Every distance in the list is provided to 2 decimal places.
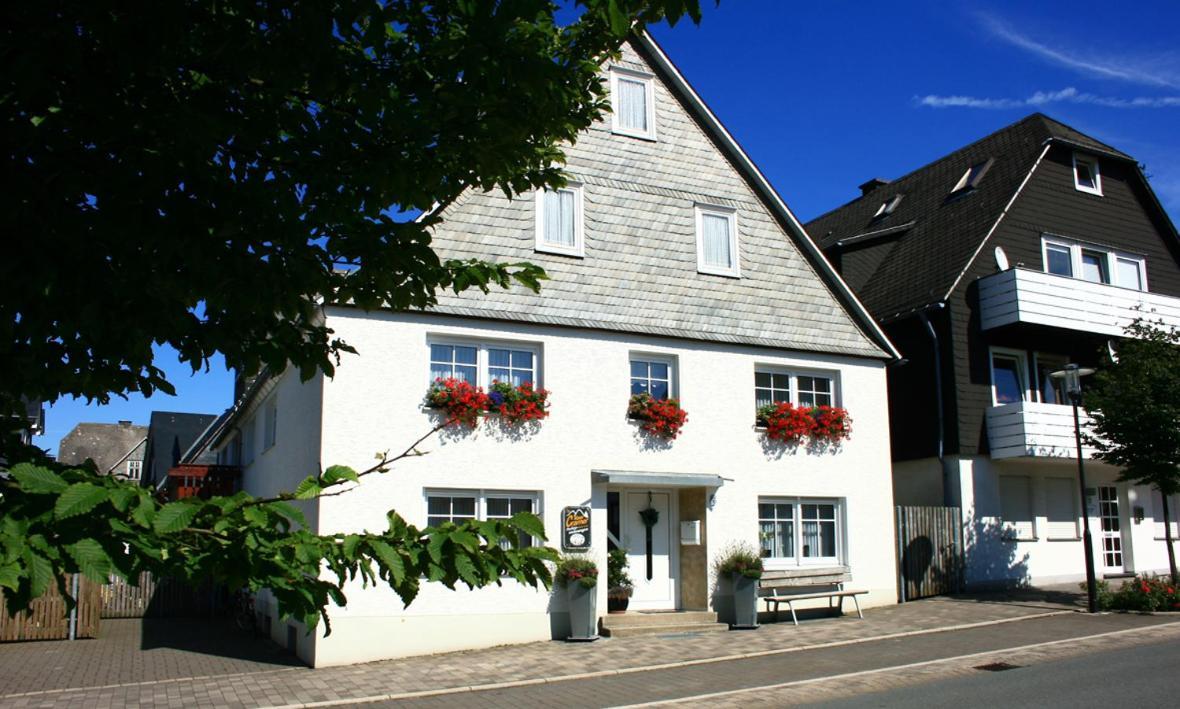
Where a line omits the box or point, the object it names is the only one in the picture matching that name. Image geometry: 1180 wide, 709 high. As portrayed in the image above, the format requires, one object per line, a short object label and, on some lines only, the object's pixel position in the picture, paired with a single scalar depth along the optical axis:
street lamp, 16.92
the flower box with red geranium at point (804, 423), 17.55
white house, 14.47
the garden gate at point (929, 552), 18.89
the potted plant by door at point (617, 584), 16.08
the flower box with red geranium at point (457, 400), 14.72
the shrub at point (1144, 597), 17.03
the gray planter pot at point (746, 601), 16.17
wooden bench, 16.64
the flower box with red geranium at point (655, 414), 16.39
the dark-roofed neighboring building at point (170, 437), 36.19
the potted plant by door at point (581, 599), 14.83
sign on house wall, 15.40
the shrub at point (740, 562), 16.16
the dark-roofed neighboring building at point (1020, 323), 20.67
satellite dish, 21.89
